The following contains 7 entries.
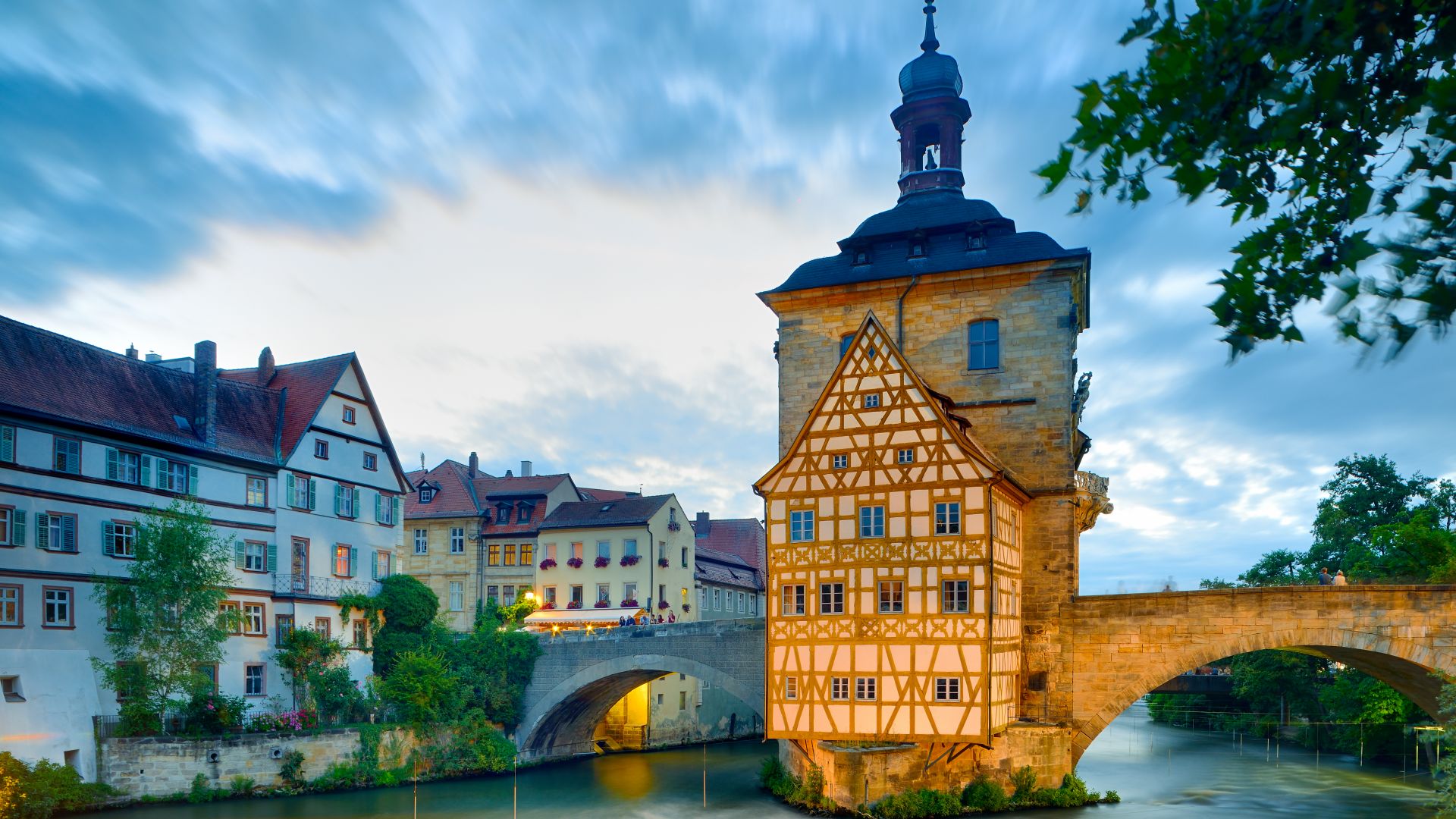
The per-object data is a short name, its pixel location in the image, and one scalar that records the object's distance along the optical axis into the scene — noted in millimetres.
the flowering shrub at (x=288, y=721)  30406
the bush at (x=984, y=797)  25719
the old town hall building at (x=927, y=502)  25391
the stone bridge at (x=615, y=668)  33469
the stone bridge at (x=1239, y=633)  25531
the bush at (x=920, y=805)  24938
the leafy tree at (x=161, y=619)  28266
